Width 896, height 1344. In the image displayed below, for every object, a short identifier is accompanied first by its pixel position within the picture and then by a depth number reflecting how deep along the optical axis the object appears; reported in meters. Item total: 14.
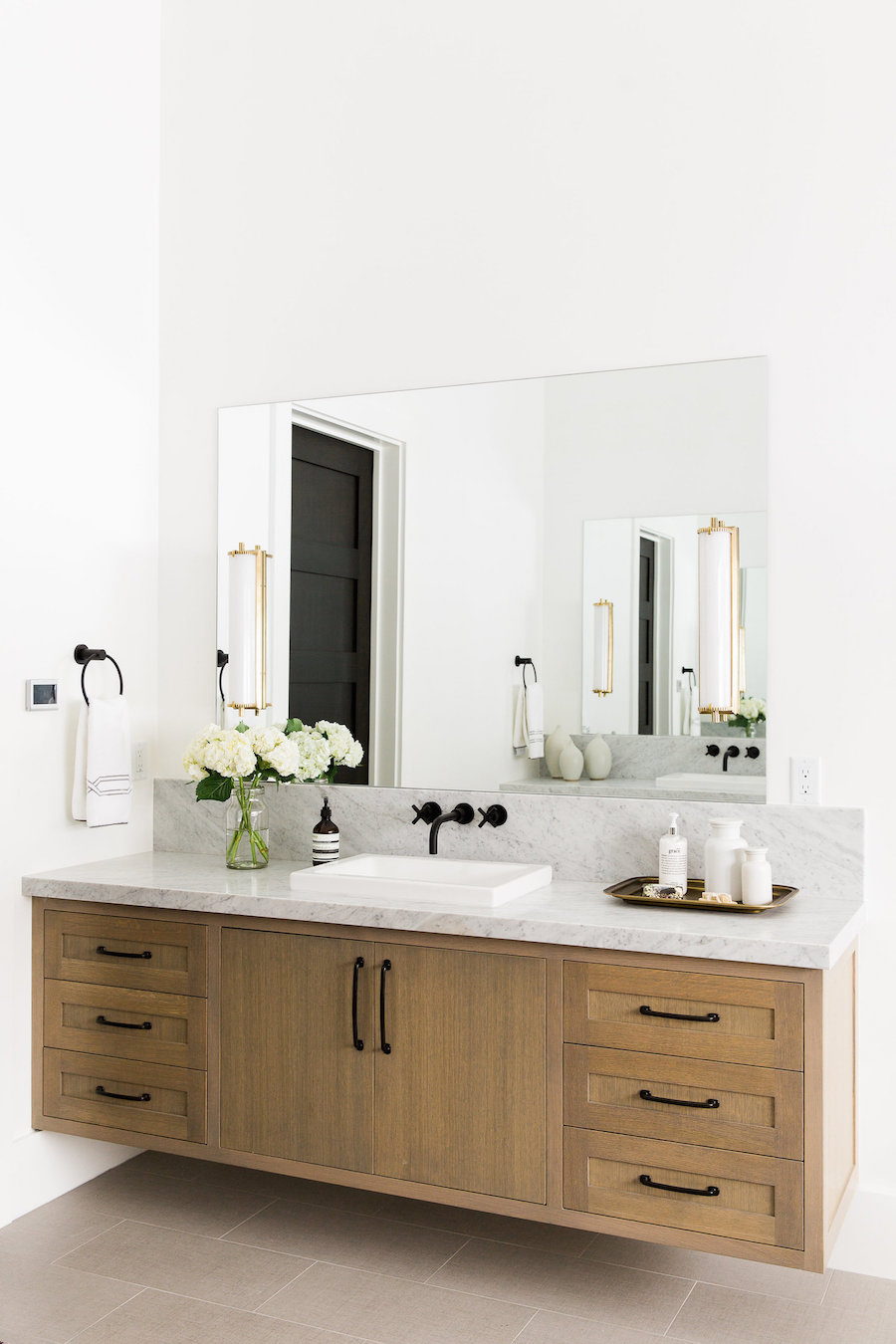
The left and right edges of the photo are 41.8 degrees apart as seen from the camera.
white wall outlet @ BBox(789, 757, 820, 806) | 2.66
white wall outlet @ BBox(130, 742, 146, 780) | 3.35
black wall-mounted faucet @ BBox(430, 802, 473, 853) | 2.93
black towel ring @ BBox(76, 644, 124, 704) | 3.10
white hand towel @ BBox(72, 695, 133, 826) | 3.01
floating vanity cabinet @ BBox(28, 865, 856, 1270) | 2.18
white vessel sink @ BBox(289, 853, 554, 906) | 2.53
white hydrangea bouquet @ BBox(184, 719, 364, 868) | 2.93
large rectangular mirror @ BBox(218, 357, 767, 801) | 2.76
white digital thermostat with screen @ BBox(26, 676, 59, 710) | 2.94
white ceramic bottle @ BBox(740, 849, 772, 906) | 2.44
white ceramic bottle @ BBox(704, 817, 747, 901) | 2.52
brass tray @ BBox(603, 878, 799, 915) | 2.40
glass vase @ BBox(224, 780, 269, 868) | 3.04
